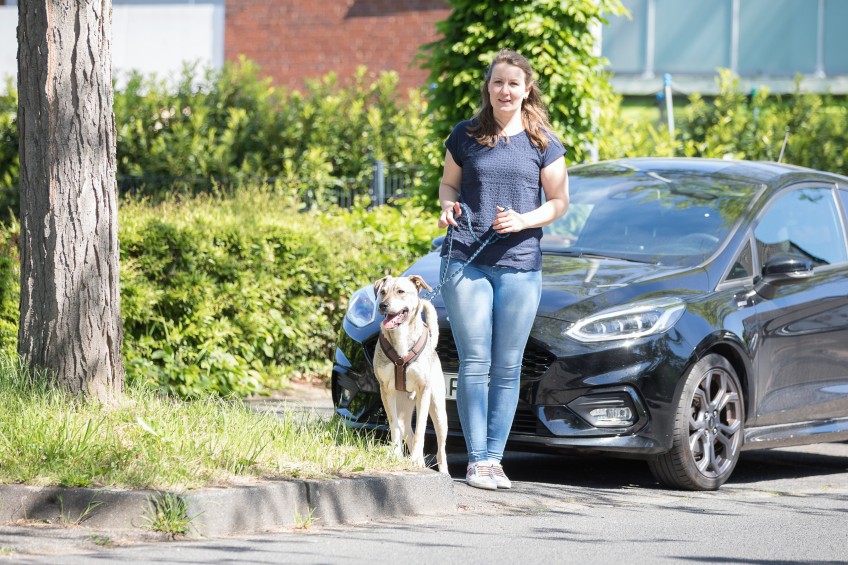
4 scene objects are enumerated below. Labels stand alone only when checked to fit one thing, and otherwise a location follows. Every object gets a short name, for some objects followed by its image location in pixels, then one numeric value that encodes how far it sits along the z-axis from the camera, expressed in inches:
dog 492.7
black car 525.0
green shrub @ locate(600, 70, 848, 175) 1162.6
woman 509.7
